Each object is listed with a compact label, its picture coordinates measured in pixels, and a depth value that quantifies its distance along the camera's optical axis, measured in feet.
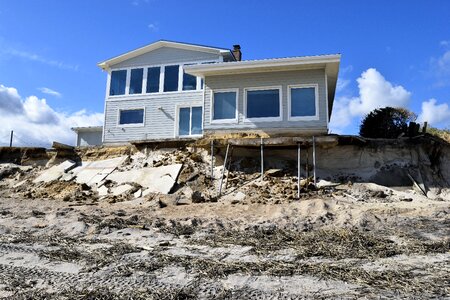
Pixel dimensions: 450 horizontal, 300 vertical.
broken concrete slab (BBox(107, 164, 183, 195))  43.62
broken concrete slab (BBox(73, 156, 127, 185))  49.78
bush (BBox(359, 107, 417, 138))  52.49
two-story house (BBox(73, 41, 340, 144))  46.44
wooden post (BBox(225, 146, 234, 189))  43.01
